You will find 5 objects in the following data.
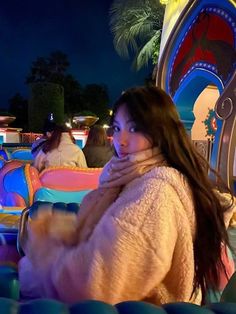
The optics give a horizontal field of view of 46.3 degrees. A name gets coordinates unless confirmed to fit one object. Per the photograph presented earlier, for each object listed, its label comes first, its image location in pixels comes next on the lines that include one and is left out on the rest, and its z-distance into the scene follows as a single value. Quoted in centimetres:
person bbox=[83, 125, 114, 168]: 293
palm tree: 799
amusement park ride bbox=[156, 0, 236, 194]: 385
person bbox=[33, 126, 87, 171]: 264
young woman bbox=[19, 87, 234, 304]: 63
